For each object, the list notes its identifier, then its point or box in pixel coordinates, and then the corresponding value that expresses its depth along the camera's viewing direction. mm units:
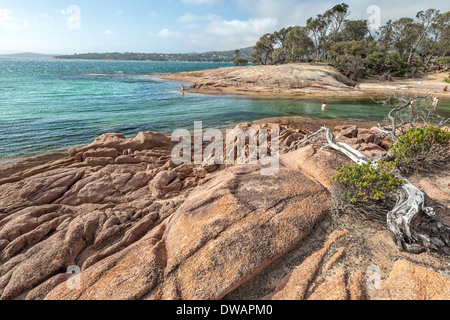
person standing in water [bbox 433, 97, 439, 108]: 29966
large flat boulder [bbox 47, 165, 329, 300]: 4293
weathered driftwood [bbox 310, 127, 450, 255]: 4866
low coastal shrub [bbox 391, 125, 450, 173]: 8164
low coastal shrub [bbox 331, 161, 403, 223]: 5797
